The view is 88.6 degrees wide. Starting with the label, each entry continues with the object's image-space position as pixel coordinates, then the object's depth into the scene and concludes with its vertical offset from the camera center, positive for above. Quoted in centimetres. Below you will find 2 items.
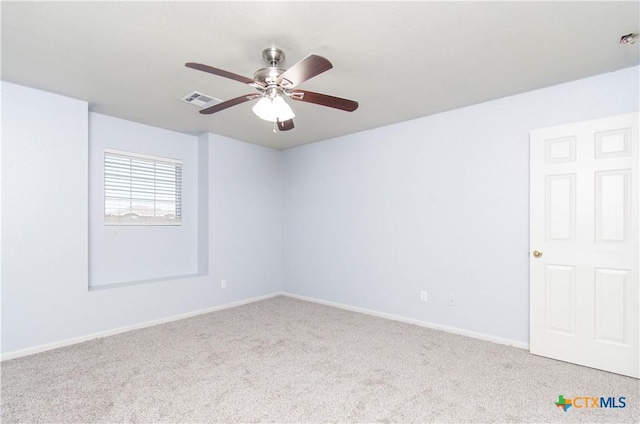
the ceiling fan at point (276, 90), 195 +82
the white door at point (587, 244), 258 -26
